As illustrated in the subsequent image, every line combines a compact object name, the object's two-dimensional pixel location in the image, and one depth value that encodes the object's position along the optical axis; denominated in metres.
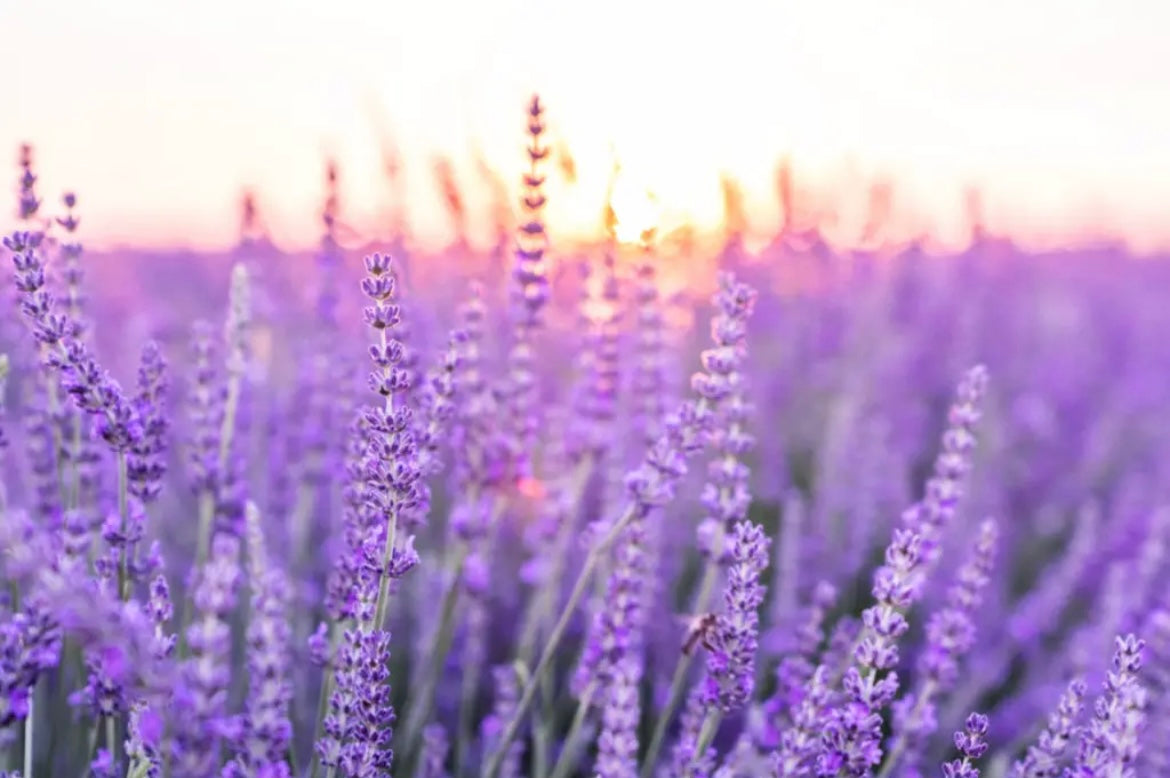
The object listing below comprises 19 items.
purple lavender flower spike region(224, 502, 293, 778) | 0.80
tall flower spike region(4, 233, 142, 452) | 0.86
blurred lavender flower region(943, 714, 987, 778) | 0.84
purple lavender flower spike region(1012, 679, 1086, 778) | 0.86
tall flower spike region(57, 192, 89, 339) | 0.95
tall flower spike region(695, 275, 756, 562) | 0.94
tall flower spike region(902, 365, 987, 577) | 0.99
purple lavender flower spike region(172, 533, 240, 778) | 0.77
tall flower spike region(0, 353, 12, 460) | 0.88
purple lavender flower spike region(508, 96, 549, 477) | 1.04
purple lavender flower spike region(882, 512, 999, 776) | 0.97
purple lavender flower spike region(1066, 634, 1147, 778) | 0.83
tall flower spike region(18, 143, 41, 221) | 0.94
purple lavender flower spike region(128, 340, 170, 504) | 0.90
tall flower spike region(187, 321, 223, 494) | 1.00
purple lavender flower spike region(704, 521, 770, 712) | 0.88
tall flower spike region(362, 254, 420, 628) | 0.84
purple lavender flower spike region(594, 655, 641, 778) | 0.87
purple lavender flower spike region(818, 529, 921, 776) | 0.86
